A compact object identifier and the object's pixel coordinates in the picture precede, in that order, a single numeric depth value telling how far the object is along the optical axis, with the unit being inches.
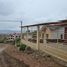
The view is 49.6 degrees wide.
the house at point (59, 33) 194.9
